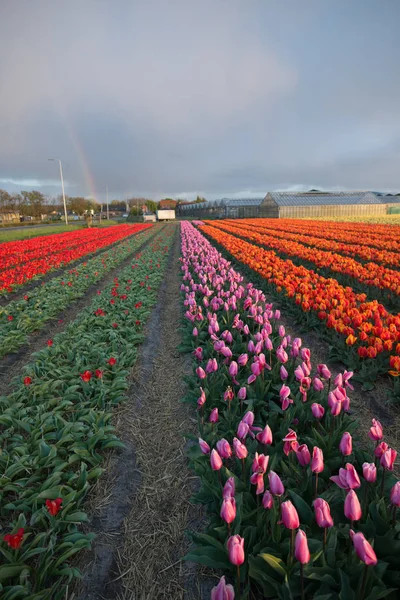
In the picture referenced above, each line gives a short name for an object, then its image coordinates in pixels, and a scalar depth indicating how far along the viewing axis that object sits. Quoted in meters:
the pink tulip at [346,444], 2.13
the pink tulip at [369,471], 1.93
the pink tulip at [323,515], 1.62
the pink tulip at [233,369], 3.39
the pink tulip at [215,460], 2.10
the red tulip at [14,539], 1.98
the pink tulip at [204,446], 2.28
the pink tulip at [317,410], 2.63
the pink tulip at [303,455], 2.15
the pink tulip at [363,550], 1.41
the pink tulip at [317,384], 2.87
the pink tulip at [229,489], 1.83
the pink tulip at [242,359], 3.37
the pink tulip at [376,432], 2.16
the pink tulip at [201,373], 3.50
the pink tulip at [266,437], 2.28
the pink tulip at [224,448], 2.17
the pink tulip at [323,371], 3.00
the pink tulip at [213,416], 2.79
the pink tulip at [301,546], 1.50
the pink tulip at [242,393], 3.00
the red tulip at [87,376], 3.91
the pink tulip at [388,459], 1.94
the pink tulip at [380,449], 2.08
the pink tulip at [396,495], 1.77
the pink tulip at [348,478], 1.73
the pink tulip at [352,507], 1.65
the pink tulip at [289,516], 1.60
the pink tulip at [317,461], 1.95
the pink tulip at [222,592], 1.50
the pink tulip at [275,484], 1.83
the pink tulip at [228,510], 1.70
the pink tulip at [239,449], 2.17
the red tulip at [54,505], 2.25
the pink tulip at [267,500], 1.93
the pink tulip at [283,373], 3.25
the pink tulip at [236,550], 1.54
